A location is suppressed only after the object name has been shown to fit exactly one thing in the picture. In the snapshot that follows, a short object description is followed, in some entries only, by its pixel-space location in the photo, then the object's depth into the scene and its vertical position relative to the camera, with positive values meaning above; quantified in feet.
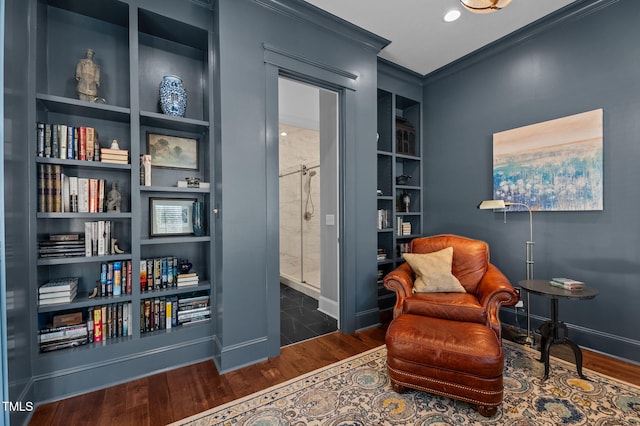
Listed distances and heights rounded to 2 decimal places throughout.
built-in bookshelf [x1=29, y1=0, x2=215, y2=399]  6.48 +0.46
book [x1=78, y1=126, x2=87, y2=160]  6.84 +1.63
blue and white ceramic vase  7.72 +3.15
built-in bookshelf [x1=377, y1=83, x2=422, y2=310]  11.82 +1.29
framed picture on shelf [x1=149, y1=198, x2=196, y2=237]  8.01 -0.12
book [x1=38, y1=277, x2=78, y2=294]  6.41 -1.65
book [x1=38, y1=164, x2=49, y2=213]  6.36 +0.55
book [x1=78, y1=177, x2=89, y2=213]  6.90 +0.43
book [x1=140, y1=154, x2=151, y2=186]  7.58 +1.08
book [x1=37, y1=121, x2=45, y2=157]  6.36 +1.66
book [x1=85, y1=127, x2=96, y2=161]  6.91 +1.70
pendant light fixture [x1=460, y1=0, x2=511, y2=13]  6.20 +4.51
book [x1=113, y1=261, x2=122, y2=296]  7.15 -1.67
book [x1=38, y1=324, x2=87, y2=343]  6.41 -2.73
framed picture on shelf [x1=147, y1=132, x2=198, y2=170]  8.14 +1.77
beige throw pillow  7.90 -1.76
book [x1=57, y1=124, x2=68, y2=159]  6.66 +1.66
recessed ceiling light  8.53 +5.86
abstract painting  8.20 +1.41
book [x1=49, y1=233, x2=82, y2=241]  6.69 -0.57
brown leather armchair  6.77 -2.05
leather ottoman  5.45 -2.98
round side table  6.67 -2.86
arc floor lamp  8.64 -1.15
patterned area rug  5.55 -4.03
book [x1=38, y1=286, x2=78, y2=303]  6.37 -1.84
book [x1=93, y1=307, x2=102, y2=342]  6.93 -2.70
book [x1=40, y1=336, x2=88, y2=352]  6.42 -2.99
